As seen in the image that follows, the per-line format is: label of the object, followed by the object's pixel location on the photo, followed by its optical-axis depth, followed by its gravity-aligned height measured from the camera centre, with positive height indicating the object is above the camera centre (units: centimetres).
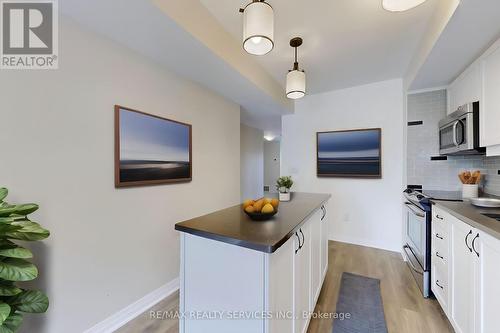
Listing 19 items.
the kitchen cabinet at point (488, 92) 171 +64
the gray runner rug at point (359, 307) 173 -129
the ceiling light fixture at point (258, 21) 126 +85
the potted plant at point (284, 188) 229 -24
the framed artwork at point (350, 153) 343 +21
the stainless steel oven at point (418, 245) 211 -85
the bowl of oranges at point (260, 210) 142 -29
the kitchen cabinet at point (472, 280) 117 -71
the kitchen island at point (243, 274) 103 -58
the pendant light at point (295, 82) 203 +79
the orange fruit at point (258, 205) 144 -27
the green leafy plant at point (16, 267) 99 -48
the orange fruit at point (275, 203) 155 -27
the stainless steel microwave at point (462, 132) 194 +34
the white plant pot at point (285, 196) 227 -32
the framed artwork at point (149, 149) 182 +16
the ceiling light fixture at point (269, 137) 754 +103
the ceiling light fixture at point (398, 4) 123 +93
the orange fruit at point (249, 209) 144 -29
